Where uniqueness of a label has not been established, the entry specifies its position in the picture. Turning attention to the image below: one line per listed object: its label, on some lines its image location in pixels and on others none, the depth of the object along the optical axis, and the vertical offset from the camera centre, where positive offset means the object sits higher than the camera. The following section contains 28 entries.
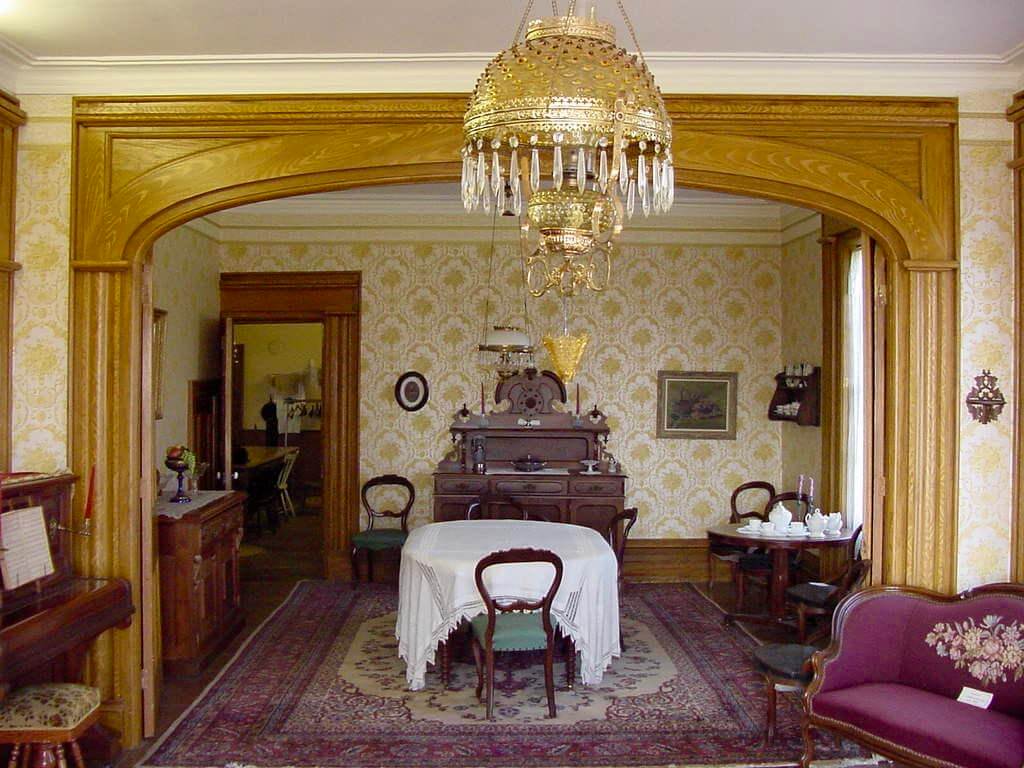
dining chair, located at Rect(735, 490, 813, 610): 7.78 -1.35
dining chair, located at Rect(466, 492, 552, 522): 8.06 -0.99
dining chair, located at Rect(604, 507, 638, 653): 6.94 -1.03
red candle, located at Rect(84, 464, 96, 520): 4.82 -0.53
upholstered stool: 4.08 -1.43
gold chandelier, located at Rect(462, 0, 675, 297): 2.57 +0.80
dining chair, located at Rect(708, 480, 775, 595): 8.20 -1.11
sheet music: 4.23 -0.70
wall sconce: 4.94 +0.02
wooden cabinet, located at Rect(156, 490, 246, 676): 6.23 -1.25
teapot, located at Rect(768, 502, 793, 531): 7.26 -0.91
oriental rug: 4.97 -1.85
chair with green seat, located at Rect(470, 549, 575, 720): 5.30 -1.35
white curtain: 7.54 +0.07
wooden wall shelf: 8.34 +0.03
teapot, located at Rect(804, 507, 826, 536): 7.19 -0.94
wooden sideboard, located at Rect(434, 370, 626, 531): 8.65 -0.56
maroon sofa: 4.08 -1.32
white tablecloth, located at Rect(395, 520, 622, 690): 5.74 -1.21
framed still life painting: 9.38 -0.09
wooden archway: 5.01 +1.14
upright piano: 3.93 -0.96
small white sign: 4.37 -1.38
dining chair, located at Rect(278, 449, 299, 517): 12.67 -1.10
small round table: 7.02 -1.10
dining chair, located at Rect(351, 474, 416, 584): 8.66 -1.27
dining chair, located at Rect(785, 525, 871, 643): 6.21 -1.37
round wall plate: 9.38 +0.09
